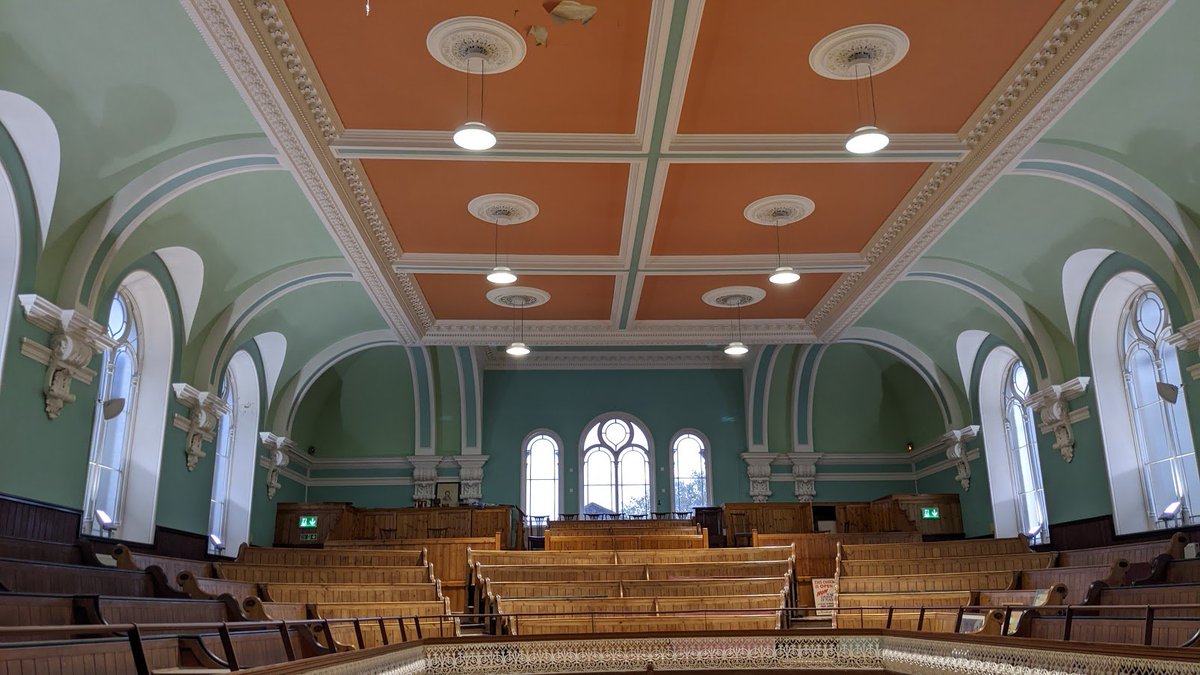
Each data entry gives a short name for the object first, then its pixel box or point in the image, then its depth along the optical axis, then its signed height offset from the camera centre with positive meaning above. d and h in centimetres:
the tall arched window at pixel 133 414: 1166 +234
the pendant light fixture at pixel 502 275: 1127 +376
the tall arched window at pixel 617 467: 2197 +277
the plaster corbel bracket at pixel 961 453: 1803 +244
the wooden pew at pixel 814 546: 1432 +54
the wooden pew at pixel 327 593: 1136 -4
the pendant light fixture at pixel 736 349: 1450 +361
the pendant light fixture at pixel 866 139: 789 +374
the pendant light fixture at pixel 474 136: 765 +371
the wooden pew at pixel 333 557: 1377 +48
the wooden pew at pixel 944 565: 1267 +18
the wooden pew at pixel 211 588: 934 +4
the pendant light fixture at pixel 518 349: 1423 +360
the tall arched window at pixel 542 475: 2175 +260
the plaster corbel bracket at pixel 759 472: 2141 +251
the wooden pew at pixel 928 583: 1188 -6
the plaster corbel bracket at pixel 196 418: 1303 +251
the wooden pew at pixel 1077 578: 991 -3
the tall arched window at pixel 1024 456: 1603 +213
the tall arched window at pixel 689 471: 2198 +264
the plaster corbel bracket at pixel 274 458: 1689 +245
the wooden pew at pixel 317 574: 1227 +21
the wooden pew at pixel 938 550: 1370 +42
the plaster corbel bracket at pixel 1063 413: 1373 +245
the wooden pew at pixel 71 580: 712 +12
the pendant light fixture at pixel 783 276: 1155 +378
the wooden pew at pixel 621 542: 1597 +72
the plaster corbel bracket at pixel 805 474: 2147 +245
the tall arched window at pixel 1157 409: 1205 +222
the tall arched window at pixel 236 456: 1555 +232
